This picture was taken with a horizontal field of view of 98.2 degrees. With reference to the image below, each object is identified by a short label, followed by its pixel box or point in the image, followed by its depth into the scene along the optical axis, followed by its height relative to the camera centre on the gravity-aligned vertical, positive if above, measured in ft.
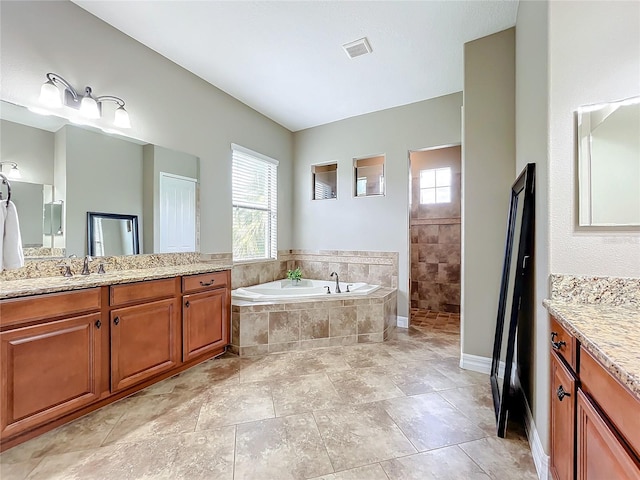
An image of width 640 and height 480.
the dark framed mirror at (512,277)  5.25 -0.79
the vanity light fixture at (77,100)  6.60 +3.59
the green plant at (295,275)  13.43 -1.70
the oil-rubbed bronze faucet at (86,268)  7.09 -0.72
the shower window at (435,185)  15.05 +3.04
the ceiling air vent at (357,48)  8.32 +5.96
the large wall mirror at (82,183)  6.48 +1.60
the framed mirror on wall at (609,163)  3.97 +1.13
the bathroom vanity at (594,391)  2.25 -1.52
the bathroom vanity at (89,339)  4.96 -2.19
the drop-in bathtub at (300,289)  11.07 -2.17
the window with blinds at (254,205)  12.41 +1.70
